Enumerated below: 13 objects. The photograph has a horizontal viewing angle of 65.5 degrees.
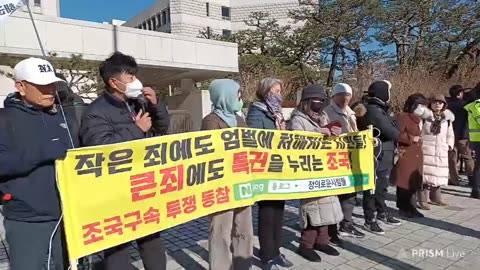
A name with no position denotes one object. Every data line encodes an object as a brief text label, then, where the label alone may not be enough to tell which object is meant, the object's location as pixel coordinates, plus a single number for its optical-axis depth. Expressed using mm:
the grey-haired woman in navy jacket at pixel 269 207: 3457
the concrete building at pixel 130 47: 12883
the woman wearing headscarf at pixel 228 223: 2998
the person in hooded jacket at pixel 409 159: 4820
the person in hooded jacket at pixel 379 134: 4340
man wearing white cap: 2074
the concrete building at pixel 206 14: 48250
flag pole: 2201
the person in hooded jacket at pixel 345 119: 4207
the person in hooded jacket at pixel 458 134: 6602
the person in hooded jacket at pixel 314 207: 3607
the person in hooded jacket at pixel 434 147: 5195
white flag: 2645
